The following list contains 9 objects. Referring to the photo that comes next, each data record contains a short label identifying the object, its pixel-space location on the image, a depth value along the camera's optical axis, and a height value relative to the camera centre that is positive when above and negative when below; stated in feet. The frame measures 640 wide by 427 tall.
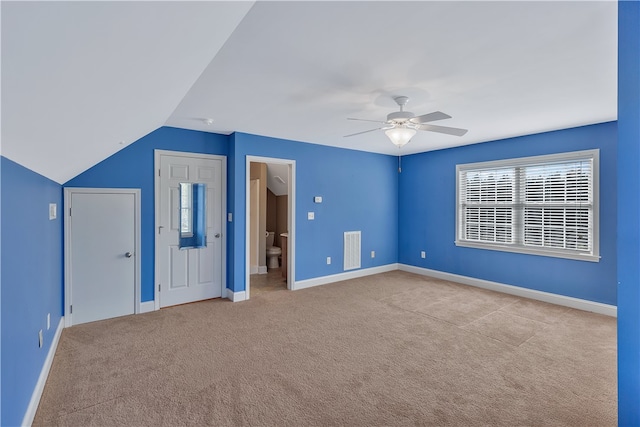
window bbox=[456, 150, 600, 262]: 13.64 +0.35
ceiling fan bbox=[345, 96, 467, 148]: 9.70 +2.82
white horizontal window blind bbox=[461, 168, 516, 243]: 16.30 +0.46
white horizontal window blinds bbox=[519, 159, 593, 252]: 13.65 +0.35
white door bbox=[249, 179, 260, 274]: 20.35 -0.71
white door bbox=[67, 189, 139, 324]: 11.66 -1.54
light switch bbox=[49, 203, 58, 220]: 9.55 +0.09
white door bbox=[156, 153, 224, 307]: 13.51 -1.12
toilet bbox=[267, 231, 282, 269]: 21.80 -2.97
